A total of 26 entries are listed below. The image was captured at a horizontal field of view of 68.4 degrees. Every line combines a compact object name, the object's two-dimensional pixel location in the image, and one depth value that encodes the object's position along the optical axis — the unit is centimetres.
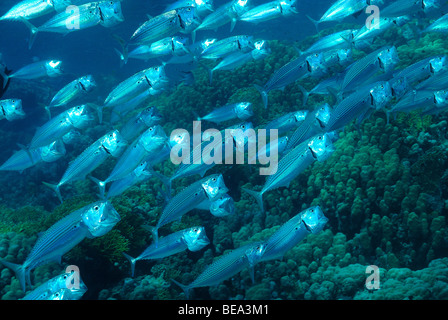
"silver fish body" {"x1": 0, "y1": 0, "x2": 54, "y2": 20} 546
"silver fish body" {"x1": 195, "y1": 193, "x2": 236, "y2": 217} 389
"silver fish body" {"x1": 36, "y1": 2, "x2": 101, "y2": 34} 487
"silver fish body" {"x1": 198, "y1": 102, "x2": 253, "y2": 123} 489
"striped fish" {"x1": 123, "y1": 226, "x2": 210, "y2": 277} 367
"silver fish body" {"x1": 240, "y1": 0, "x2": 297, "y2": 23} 548
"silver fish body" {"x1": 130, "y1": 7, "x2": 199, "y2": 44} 492
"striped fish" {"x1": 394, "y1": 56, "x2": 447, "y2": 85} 450
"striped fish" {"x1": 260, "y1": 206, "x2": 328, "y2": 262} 328
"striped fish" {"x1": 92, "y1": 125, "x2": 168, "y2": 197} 403
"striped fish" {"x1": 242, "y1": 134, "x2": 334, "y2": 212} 349
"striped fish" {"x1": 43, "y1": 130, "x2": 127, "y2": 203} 400
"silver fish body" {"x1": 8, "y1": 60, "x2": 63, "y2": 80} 569
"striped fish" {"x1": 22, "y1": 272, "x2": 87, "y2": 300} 296
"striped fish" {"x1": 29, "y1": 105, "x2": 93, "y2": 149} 462
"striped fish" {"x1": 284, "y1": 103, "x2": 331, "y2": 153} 398
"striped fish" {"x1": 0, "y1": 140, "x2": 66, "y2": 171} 512
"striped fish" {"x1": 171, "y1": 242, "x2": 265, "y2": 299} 339
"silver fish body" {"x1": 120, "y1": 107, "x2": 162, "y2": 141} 494
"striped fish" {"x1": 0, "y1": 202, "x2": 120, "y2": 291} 314
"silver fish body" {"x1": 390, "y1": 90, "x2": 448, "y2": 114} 420
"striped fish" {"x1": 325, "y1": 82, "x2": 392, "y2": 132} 377
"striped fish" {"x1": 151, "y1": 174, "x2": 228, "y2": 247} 365
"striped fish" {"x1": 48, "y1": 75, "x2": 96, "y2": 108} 503
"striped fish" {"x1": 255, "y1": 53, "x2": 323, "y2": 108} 461
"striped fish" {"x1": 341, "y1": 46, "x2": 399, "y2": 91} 433
